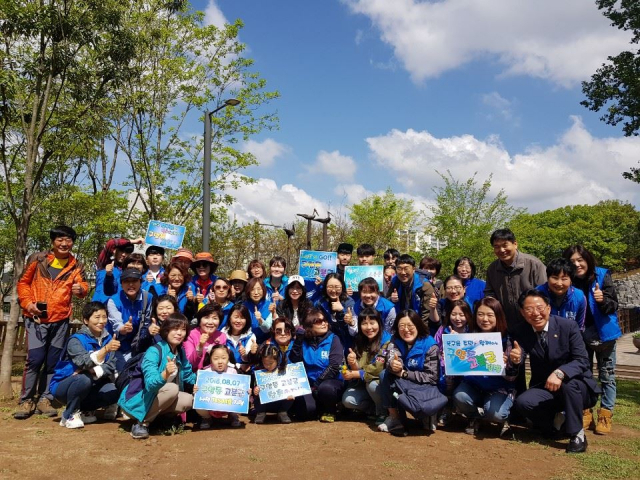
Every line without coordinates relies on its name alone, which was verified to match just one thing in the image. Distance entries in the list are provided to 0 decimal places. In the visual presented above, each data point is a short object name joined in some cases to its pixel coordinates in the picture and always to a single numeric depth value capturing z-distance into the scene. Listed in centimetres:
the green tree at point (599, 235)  5265
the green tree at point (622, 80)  1317
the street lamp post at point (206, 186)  1080
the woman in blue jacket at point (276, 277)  745
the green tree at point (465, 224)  2331
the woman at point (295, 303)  690
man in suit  517
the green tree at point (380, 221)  2962
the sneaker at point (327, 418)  621
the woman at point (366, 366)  596
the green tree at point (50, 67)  798
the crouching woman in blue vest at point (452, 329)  589
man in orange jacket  646
